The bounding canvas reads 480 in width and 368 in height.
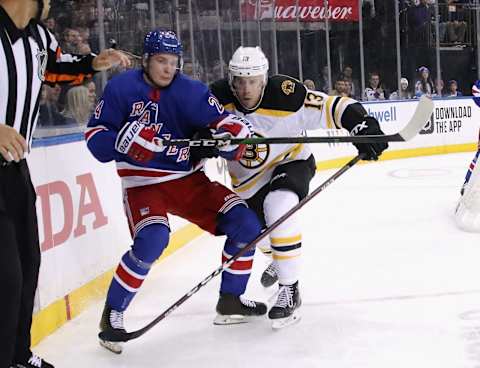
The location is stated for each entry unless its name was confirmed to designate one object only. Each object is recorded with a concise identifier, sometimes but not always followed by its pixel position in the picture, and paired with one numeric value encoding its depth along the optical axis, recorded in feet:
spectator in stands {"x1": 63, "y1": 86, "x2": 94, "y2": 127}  19.72
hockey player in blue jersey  14.48
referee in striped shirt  10.32
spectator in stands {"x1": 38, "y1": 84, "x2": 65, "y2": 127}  17.60
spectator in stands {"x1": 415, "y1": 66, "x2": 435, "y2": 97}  64.54
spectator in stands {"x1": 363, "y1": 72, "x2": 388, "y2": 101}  60.39
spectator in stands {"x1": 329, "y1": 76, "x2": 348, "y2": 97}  58.80
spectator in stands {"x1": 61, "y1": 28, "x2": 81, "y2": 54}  21.99
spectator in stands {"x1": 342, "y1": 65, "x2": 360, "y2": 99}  61.05
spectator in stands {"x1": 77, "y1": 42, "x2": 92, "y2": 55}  23.51
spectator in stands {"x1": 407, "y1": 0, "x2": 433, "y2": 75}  66.28
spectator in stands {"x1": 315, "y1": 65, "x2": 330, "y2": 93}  59.57
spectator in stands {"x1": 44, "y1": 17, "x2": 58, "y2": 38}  20.61
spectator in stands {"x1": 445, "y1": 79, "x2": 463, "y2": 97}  65.51
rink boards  16.28
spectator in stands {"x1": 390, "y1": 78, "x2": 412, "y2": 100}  62.64
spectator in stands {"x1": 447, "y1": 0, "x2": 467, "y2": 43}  70.59
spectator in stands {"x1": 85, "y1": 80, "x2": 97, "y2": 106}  22.50
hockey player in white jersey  16.14
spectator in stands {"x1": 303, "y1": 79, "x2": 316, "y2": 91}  55.15
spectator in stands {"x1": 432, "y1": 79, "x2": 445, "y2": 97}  64.69
